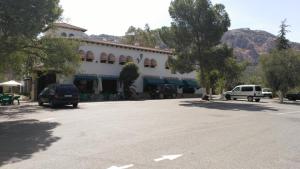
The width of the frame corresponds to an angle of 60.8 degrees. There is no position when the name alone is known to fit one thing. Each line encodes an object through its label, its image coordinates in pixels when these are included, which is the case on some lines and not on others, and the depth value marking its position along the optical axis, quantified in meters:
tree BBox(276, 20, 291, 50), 42.54
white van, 28.48
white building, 28.95
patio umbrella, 28.40
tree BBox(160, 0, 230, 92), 26.99
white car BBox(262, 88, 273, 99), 37.57
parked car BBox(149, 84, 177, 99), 31.18
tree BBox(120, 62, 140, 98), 30.22
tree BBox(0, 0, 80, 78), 10.41
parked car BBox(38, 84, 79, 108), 17.91
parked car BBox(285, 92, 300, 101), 34.18
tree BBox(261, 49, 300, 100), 28.81
